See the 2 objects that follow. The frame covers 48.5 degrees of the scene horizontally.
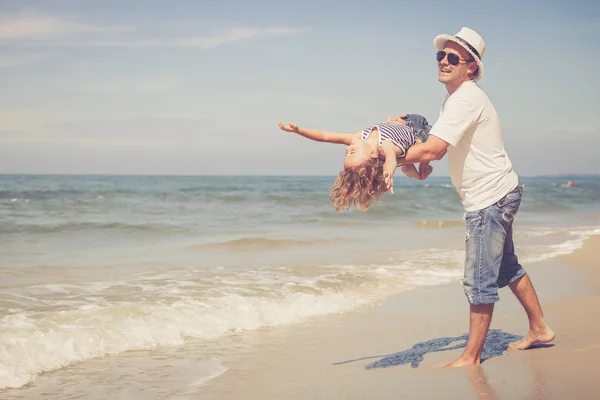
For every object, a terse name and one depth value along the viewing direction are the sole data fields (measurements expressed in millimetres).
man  3816
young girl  3727
